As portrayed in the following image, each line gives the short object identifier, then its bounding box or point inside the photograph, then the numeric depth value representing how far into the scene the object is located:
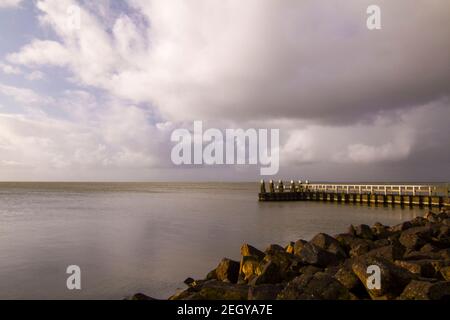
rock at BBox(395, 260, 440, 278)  7.45
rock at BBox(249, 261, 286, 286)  7.84
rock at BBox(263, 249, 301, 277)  8.66
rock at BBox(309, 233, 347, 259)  10.05
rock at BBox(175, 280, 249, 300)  6.98
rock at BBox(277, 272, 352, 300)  6.13
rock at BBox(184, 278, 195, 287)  10.88
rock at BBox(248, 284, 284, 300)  6.55
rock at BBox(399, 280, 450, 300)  5.68
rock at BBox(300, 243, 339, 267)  9.26
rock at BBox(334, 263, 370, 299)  6.70
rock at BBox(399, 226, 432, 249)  10.99
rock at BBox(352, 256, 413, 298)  6.30
